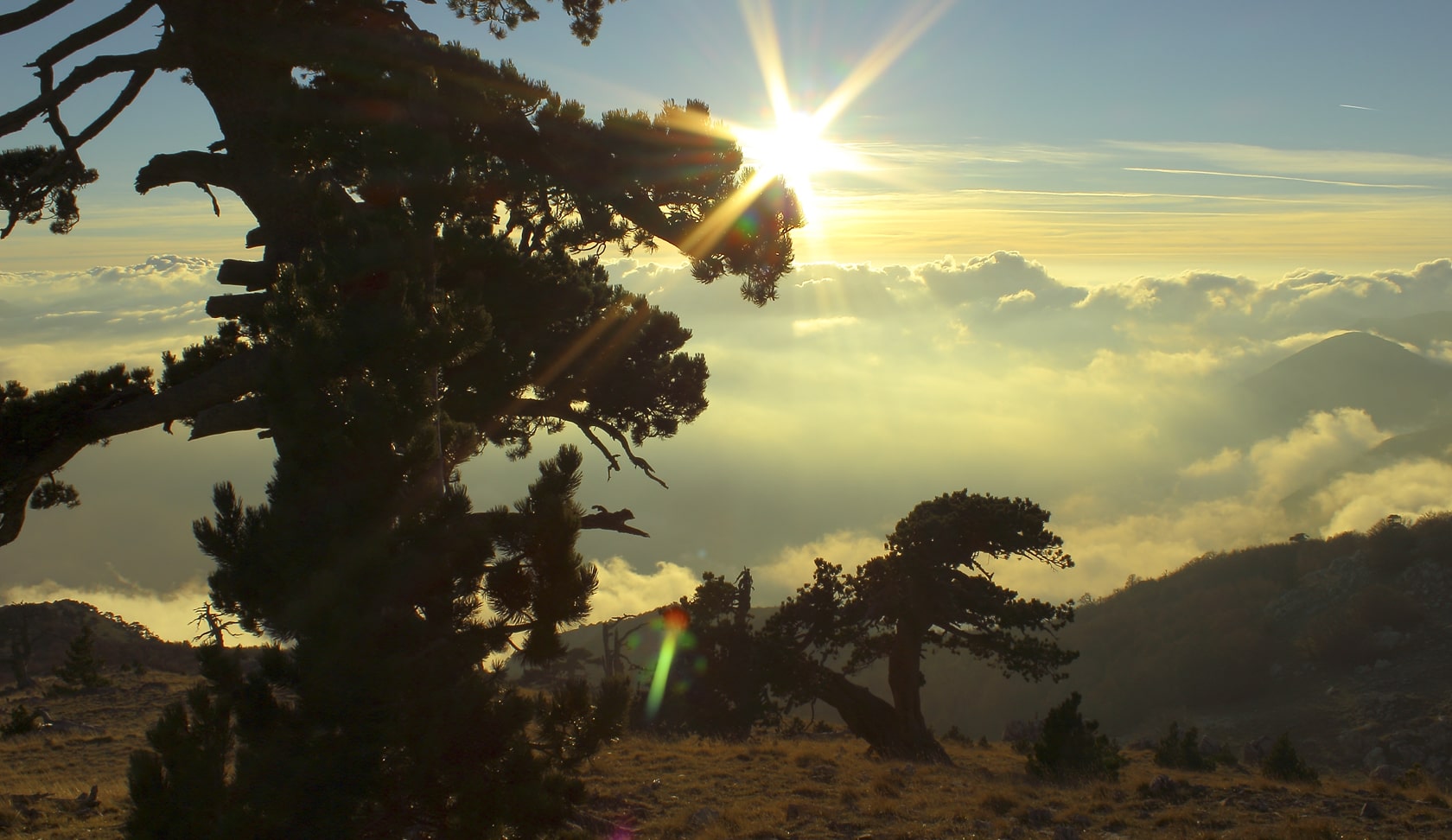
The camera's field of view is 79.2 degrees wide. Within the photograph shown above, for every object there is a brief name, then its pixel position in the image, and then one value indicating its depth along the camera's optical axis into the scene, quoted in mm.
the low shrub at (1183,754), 17516
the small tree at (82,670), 25203
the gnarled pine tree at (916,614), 17891
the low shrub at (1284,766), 15008
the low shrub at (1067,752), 14492
